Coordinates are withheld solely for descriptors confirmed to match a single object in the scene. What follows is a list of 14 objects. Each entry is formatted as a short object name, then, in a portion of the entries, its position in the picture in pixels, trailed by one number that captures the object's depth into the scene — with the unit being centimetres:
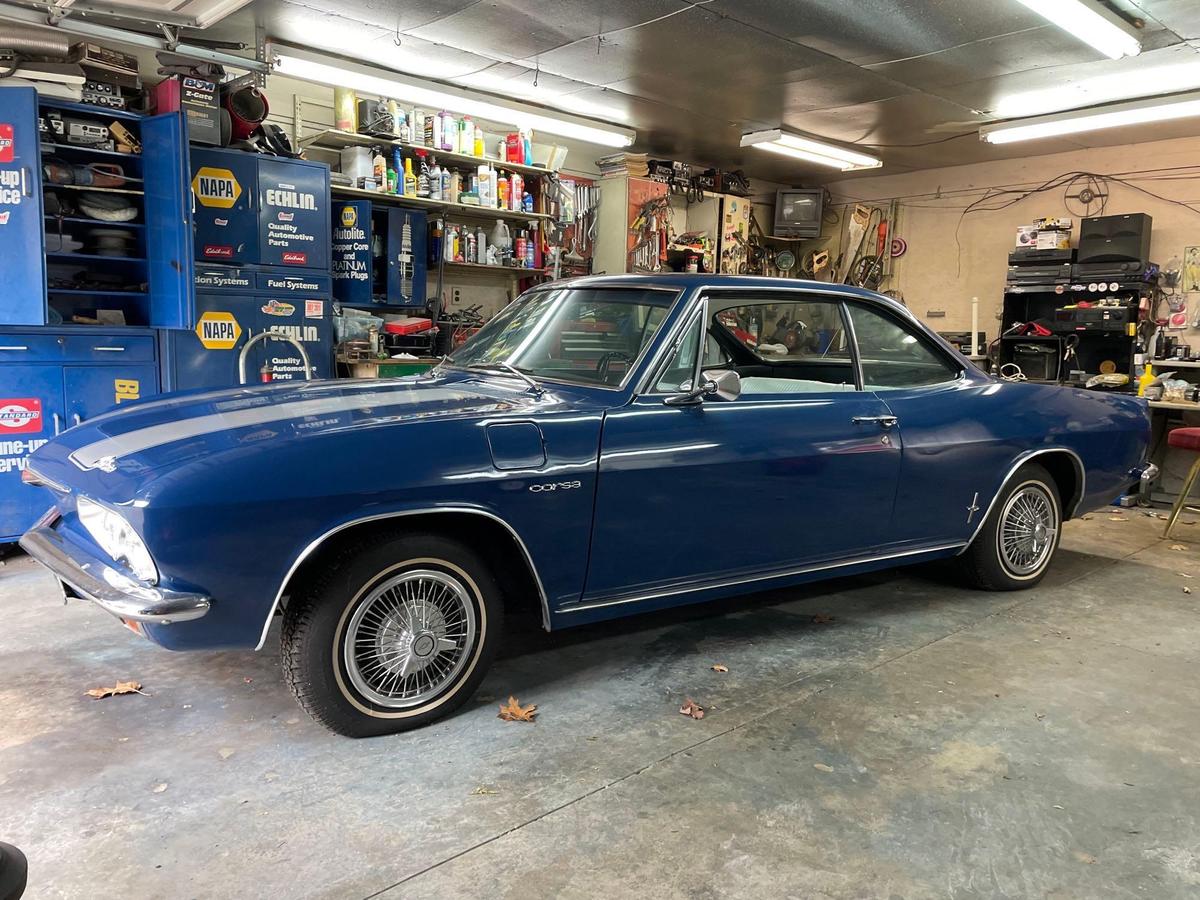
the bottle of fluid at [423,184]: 733
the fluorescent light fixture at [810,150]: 851
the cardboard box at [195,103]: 550
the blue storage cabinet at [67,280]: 474
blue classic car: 238
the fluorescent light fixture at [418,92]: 601
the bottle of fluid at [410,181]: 725
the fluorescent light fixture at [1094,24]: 495
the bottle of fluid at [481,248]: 796
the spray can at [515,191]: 797
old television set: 1107
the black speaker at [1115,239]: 809
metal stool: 609
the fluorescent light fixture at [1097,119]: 694
